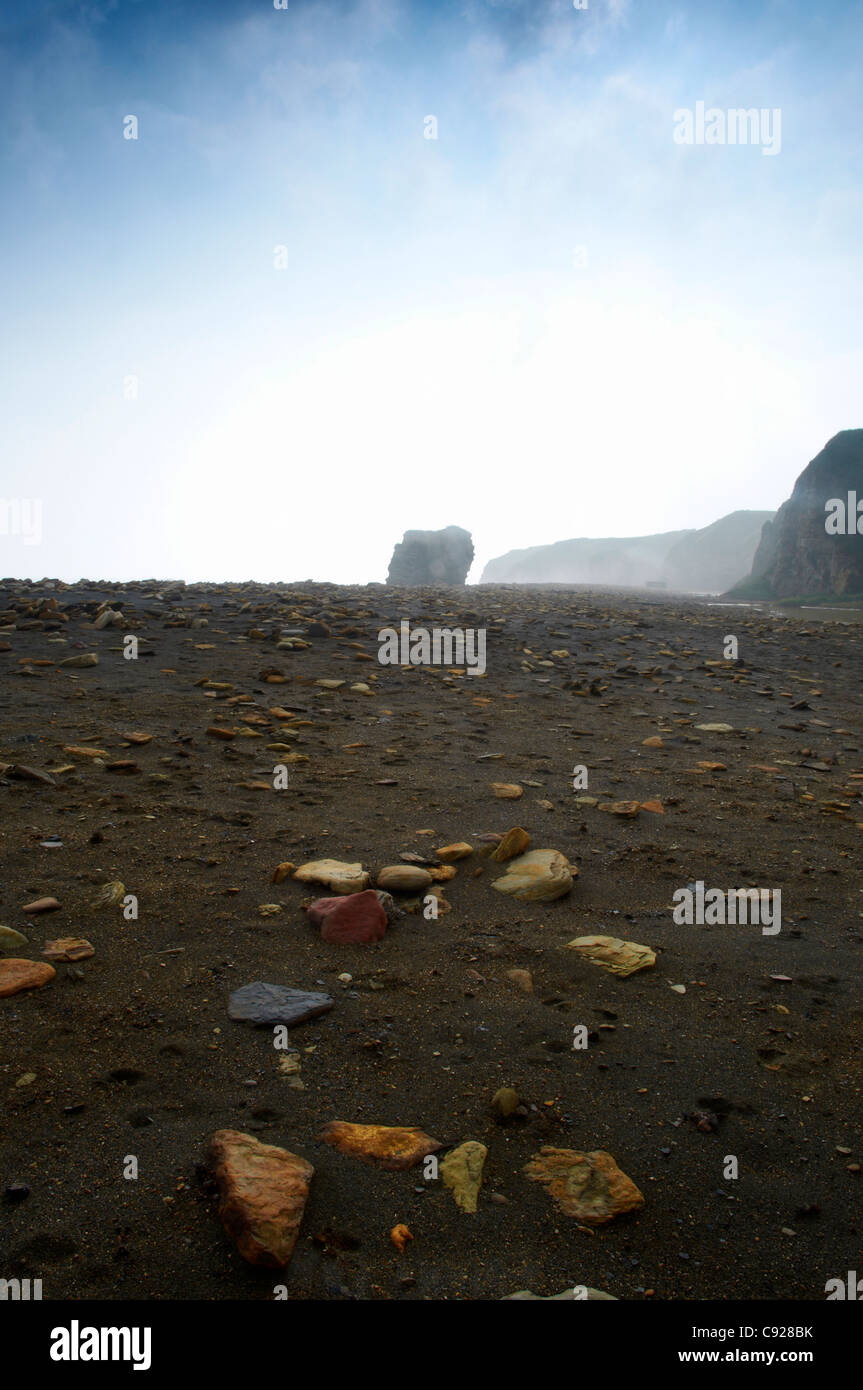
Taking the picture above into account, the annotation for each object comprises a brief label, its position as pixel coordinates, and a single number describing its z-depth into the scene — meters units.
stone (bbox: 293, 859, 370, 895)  3.56
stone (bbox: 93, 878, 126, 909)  3.28
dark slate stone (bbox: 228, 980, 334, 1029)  2.60
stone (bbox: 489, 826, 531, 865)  4.09
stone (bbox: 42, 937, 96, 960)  2.85
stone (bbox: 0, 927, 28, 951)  2.87
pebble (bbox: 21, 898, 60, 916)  3.13
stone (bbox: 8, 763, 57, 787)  4.60
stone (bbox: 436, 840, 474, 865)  4.04
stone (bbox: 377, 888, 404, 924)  3.39
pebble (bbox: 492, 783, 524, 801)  5.13
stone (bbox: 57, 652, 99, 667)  7.93
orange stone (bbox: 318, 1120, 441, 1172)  2.04
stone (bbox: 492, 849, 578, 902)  3.72
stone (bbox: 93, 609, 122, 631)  10.02
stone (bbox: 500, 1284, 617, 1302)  1.65
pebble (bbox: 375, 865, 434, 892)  3.66
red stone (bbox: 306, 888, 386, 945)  3.20
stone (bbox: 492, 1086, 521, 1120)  2.22
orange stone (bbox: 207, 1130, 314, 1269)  1.71
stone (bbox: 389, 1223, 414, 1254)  1.79
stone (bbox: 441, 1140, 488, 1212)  1.93
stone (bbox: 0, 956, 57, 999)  2.63
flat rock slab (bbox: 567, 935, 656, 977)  3.08
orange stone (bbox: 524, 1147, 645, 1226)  1.90
